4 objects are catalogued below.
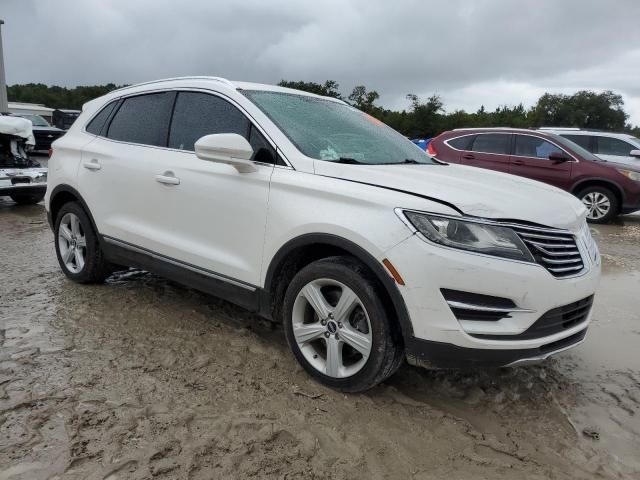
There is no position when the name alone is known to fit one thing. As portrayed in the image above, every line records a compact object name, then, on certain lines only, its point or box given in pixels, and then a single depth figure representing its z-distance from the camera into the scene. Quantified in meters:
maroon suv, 9.74
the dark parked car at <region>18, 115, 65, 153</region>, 19.89
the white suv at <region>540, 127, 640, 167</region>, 11.23
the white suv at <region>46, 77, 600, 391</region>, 2.59
